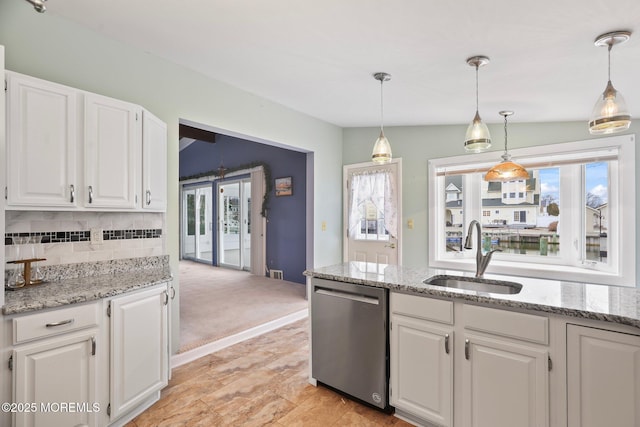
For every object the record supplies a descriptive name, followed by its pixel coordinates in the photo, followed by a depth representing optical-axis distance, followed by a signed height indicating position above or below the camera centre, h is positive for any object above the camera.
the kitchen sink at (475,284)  2.00 -0.47
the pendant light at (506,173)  2.87 +0.40
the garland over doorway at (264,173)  6.15 +0.88
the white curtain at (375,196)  4.45 +0.30
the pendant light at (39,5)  1.29 +0.89
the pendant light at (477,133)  2.24 +0.61
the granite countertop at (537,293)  1.43 -0.43
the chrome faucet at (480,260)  2.08 -0.30
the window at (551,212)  3.04 +0.04
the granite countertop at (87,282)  1.65 -0.44
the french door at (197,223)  8.20 -0.18
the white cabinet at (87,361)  1.56 -0.83
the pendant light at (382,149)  2.68 +0.58
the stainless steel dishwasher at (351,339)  2.07 -0.88
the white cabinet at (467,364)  1.57 -0.83
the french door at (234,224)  7.01 -0.17
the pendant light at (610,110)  1.69 +0.58
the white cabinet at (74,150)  1.80 +0.44
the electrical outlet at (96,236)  2.38 -0.15
